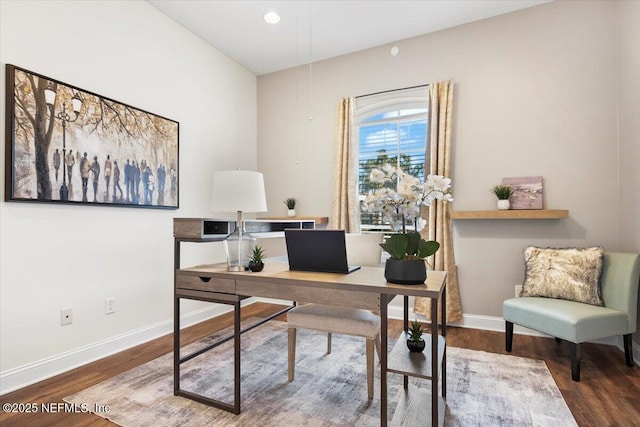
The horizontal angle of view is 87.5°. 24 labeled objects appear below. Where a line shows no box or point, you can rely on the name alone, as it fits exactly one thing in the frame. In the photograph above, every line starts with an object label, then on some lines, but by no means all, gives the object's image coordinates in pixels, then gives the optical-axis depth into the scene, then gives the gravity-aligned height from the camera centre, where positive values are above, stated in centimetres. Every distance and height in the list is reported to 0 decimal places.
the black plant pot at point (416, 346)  170 -66
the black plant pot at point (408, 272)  152 -25
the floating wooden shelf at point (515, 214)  290 +2
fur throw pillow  257 -47
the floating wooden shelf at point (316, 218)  398 -2
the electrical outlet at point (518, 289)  306 -67
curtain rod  363 +142
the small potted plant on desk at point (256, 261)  194 -26
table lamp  187 +14
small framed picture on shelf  307 +22
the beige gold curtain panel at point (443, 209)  335 +7
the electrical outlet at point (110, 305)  270 -71
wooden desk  145 -39
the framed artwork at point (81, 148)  215 +53
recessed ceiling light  323 +196
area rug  178 -108
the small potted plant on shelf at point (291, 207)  423 +13
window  365 +94
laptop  174 -18
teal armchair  226 -70
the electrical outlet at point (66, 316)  239 -71
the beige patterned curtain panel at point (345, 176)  388 +48
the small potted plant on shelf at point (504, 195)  309 +19
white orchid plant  151 +9
